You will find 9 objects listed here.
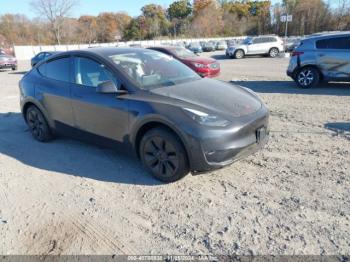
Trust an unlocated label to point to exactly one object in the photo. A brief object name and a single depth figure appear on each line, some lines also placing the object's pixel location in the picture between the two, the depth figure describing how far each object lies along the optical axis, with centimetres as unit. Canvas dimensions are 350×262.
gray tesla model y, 346
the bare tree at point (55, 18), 5338
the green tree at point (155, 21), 8725
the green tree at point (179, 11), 9650
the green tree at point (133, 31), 8588
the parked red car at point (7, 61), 2098
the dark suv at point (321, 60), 895
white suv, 2481
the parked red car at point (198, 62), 1225
